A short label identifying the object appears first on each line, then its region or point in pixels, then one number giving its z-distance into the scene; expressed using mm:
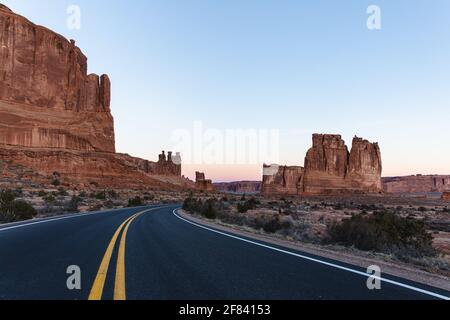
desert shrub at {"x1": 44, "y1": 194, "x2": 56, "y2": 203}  35944
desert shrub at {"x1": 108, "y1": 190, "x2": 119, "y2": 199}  63506
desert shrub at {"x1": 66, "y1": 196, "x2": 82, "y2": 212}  29800
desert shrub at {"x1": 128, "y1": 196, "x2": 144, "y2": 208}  46953
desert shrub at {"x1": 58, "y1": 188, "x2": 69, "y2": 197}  50197
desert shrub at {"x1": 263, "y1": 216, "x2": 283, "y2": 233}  17786
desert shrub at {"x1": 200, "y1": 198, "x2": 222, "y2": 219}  26703
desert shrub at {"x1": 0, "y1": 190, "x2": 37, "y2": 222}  19589
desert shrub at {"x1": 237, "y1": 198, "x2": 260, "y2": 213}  36688
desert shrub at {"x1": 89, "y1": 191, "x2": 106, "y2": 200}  51781
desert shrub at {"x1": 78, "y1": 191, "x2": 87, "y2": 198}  55603
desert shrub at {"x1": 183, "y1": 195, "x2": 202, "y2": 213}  33594
